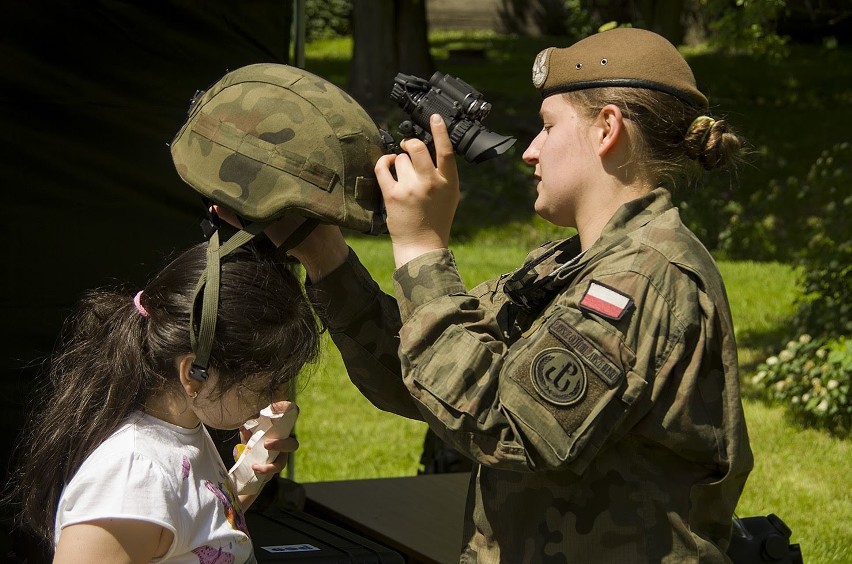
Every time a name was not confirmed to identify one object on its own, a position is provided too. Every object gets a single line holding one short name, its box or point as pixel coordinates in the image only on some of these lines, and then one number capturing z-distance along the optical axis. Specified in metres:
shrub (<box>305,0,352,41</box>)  48.66
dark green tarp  6.04
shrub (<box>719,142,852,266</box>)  13.95
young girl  3.76
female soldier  3.47
